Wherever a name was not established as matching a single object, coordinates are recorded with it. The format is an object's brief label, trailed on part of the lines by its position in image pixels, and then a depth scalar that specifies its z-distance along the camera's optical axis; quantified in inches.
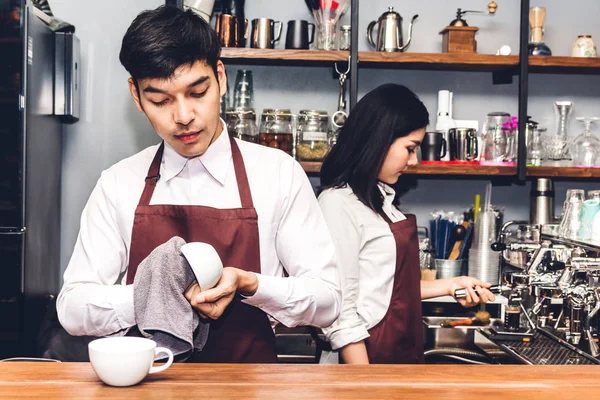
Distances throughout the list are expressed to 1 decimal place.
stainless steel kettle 123.3
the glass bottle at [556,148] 125.2
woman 79.8
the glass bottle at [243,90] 126.7
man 60.6
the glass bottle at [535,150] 125.2
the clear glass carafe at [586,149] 126.1
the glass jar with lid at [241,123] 121.5
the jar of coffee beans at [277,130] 122.7
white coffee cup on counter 44.2
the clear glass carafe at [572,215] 105.1
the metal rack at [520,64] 120.5
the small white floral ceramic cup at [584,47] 127.6
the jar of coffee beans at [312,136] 121.8
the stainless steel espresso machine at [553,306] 83.6
